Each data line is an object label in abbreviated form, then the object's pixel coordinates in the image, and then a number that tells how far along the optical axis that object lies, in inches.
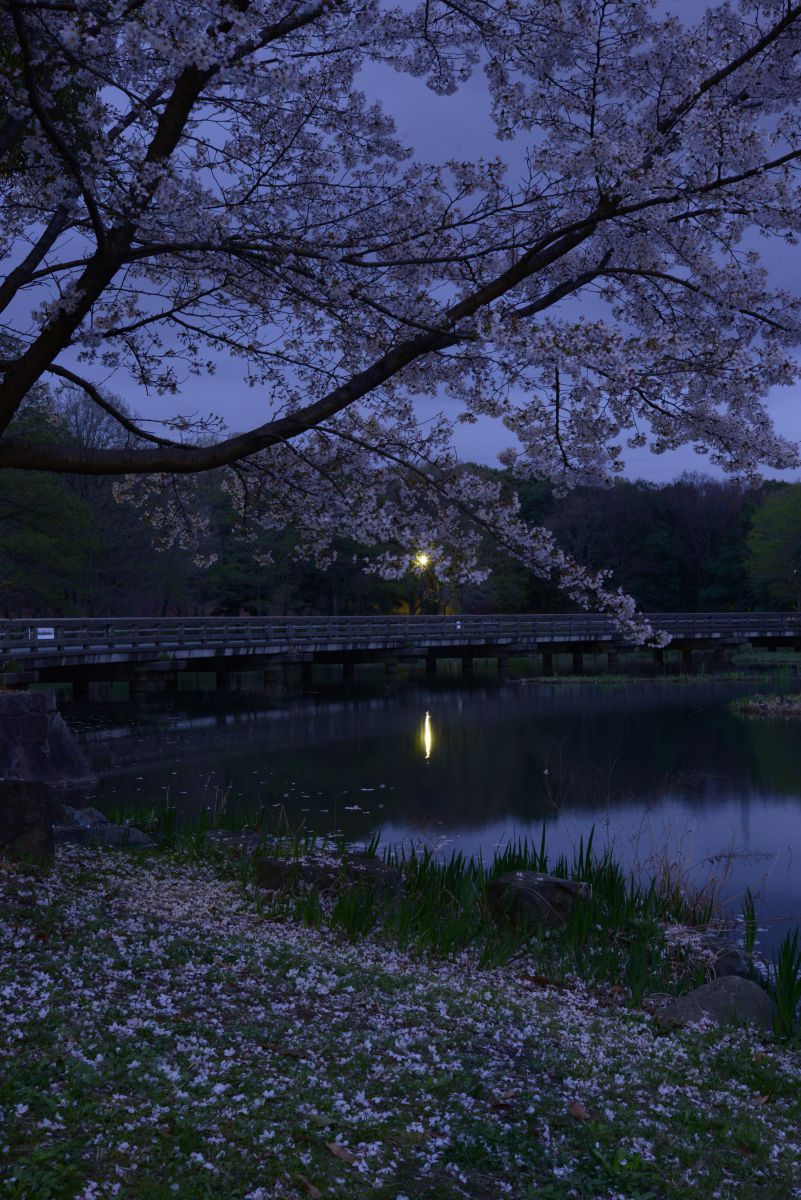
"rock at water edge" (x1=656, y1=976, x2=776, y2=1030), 244.5
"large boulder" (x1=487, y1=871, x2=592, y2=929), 317.7
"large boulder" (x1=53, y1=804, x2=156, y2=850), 440.1
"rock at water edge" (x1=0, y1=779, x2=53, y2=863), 334.0
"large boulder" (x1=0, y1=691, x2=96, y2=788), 627.8
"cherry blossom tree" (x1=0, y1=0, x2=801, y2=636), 267.6
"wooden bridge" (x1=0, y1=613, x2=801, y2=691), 1216.8
